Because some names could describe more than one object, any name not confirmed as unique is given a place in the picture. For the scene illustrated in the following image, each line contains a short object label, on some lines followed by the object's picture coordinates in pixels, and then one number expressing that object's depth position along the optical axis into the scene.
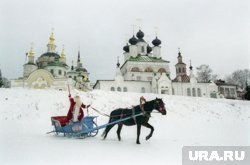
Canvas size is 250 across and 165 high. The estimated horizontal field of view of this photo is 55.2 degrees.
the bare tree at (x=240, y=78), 55.18
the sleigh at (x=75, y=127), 8.20
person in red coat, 8.43
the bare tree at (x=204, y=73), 58.64
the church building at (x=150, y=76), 42.88
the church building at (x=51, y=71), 42.69
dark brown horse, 7.66
